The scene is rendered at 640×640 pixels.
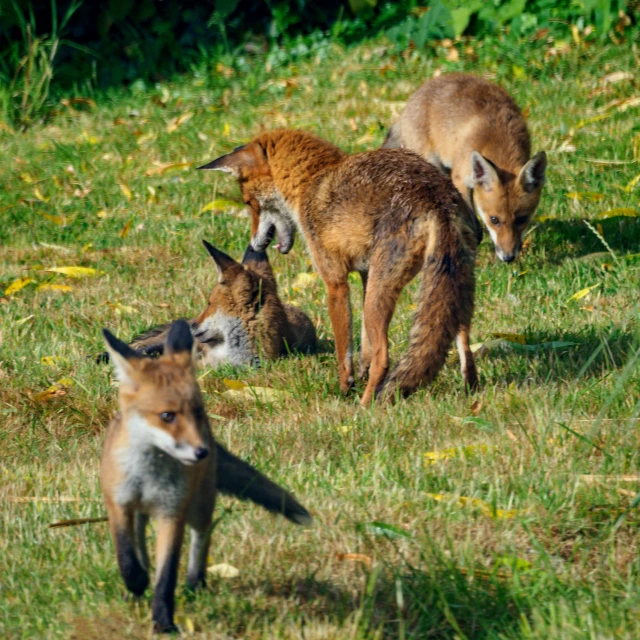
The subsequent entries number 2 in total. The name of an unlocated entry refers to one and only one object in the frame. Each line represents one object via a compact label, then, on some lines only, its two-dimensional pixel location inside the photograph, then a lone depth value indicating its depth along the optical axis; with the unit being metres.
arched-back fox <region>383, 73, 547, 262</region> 15.73
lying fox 13.00
